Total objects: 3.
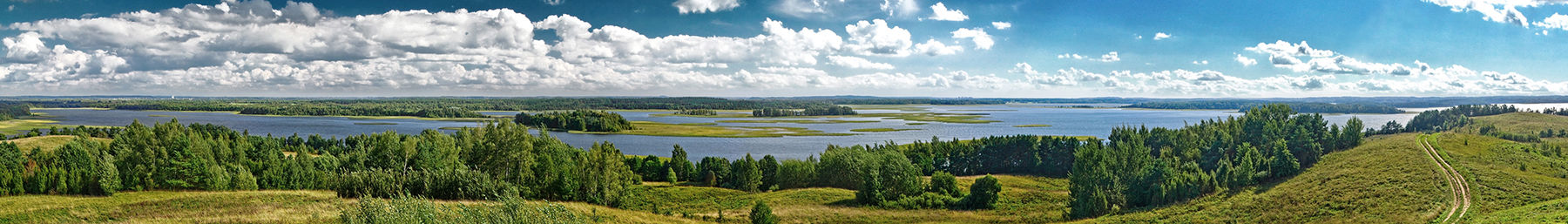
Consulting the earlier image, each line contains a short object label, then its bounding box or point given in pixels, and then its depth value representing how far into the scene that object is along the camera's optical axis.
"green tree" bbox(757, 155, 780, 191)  70.69
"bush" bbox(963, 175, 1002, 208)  55.75
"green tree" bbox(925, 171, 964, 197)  61.12
